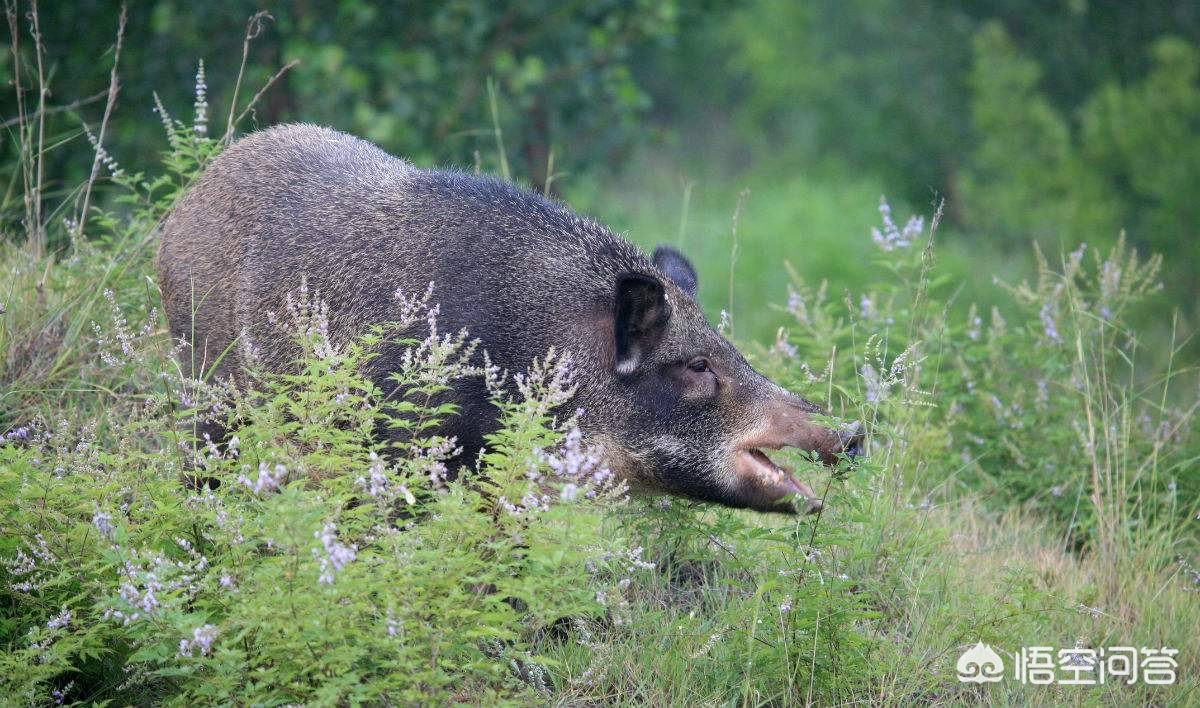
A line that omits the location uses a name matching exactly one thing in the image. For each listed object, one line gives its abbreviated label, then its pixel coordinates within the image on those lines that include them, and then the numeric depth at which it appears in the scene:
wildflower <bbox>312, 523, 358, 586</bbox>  6.45
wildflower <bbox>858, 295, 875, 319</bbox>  12.92
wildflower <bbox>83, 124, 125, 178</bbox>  11.35
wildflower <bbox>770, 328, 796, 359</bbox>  11.93
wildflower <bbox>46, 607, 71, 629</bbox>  7.46
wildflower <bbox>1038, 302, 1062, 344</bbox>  12.78
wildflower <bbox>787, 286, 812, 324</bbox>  12.62
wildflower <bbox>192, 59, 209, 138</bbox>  11.40
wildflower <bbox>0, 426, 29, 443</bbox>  9.09
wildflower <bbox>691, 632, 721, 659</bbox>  8.35
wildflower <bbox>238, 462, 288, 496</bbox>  6.67
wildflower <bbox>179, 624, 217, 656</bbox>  6.68
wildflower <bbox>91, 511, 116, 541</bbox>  7.19
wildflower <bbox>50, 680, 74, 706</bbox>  7.53
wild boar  9.89
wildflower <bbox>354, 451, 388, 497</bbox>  6.95
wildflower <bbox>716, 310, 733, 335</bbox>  11.07
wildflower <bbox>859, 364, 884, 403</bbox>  8.38
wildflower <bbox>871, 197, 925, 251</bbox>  12.42
